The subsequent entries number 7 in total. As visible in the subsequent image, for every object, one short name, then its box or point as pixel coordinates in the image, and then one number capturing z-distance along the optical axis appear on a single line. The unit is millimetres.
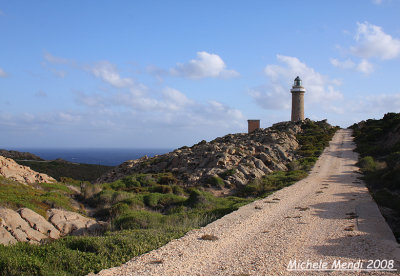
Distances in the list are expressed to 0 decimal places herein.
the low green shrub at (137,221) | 11798
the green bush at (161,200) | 17344
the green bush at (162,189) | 20672
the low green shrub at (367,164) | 24056
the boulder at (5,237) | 8852
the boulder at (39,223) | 10516
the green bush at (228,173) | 23828
